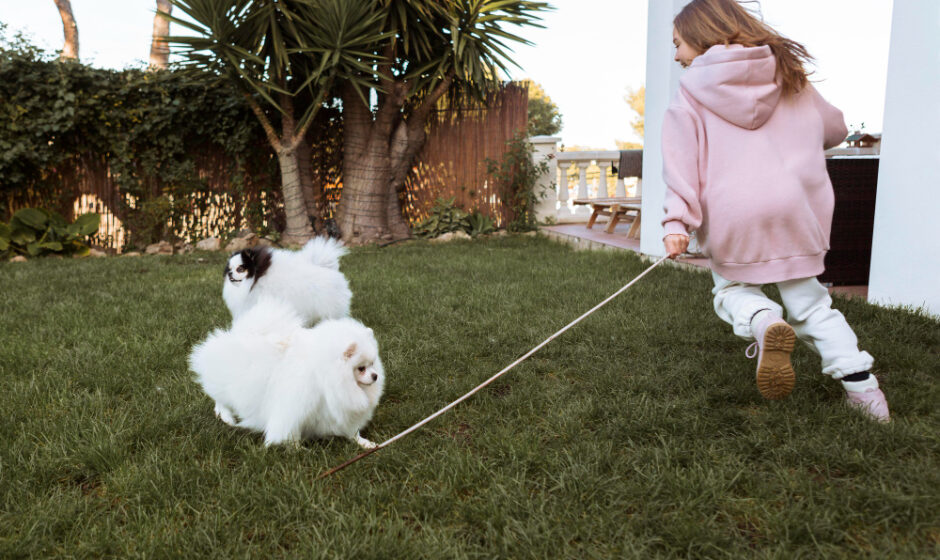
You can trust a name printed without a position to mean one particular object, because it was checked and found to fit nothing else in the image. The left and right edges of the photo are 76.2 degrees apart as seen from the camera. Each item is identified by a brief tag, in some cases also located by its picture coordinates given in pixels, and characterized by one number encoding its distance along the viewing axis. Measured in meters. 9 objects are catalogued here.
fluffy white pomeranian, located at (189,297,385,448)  1.93
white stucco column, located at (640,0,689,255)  5.23
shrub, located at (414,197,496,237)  8.42
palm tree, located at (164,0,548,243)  6.78
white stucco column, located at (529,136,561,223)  8.92
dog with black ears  2.96
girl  2.13
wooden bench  7.19
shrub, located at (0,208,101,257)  6.98
